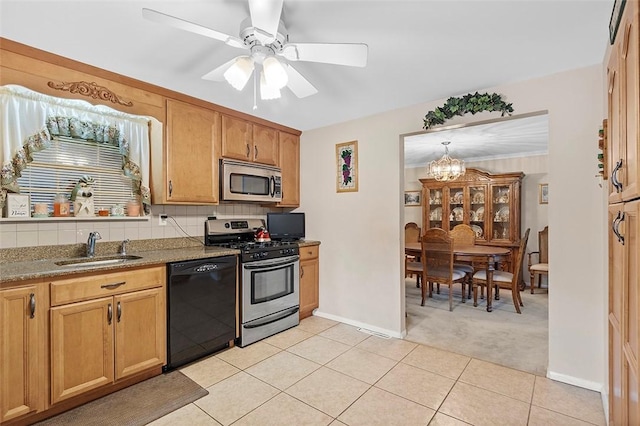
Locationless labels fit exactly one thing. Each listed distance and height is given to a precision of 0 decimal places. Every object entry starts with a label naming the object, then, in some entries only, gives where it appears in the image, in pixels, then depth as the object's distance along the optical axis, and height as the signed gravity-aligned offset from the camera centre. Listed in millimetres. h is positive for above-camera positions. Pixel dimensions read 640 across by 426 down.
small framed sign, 2047 +46
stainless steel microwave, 3084 +327
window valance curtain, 2008 +626
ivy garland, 2475 +881
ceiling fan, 1363 +833
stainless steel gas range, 2885 -658
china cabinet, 5137 +121
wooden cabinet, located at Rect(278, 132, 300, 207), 3742 +549
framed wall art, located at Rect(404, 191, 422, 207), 6312 +283
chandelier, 4469 +635
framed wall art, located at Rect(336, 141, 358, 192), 3414 +515
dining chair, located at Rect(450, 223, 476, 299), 5066 -416
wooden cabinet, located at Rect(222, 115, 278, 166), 3129 +768
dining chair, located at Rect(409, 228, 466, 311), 3900 -637
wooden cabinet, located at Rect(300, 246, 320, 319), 3545 -794
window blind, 2213 +315
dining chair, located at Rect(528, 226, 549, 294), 4648 -690
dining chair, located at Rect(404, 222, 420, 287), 6023 -412
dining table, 3878 -550
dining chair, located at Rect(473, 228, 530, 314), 3746 -852
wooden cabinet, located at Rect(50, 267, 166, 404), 1846 -765
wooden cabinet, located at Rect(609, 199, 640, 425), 1012 -398
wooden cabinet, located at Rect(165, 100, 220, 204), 2705 +541
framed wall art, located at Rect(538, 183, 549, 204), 5054 +304
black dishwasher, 2363 -779
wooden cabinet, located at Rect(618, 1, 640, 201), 953 +399
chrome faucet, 2363 -233
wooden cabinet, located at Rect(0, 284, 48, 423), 1657 -765
